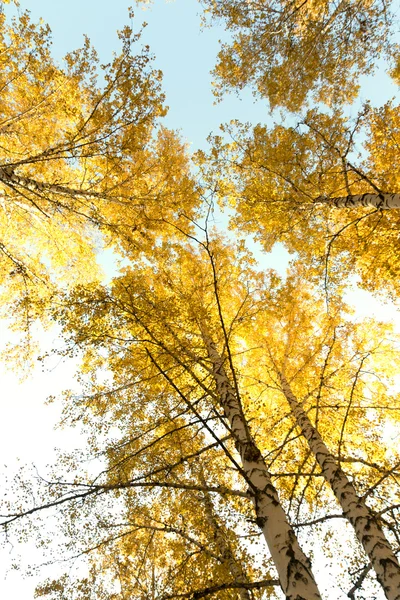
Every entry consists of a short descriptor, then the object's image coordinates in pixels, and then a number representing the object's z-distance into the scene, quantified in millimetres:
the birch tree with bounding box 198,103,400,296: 5535
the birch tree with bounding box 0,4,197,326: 4945
